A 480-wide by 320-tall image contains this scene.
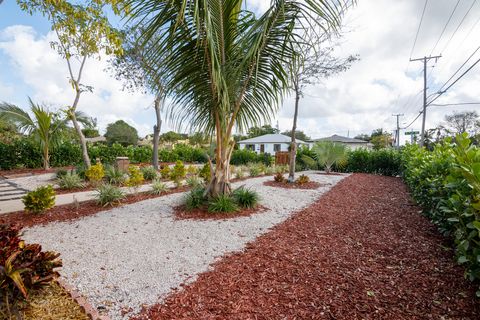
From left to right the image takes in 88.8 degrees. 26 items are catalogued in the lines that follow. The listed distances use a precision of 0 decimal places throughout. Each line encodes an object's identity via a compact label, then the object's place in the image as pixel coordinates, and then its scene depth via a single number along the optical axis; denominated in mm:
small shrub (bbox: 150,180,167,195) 6764
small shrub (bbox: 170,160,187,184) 7625
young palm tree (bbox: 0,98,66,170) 10125
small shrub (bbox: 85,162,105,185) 6539
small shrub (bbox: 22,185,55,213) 4520
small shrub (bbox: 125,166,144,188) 6308
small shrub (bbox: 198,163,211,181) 7550
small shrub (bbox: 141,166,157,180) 9461
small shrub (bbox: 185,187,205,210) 4968
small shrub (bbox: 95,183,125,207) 5395
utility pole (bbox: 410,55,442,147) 17375
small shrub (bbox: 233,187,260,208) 5184
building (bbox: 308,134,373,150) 32344
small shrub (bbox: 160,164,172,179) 8570
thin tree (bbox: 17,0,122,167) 3609
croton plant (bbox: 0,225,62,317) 1641
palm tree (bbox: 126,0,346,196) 3537
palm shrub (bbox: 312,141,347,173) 12273
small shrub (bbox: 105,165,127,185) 8133
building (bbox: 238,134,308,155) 29144
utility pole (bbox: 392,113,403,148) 36050
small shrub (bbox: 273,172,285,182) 9211
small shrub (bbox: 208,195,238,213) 4734
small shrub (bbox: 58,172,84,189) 7365
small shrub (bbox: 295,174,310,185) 8942
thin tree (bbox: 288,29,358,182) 9086
